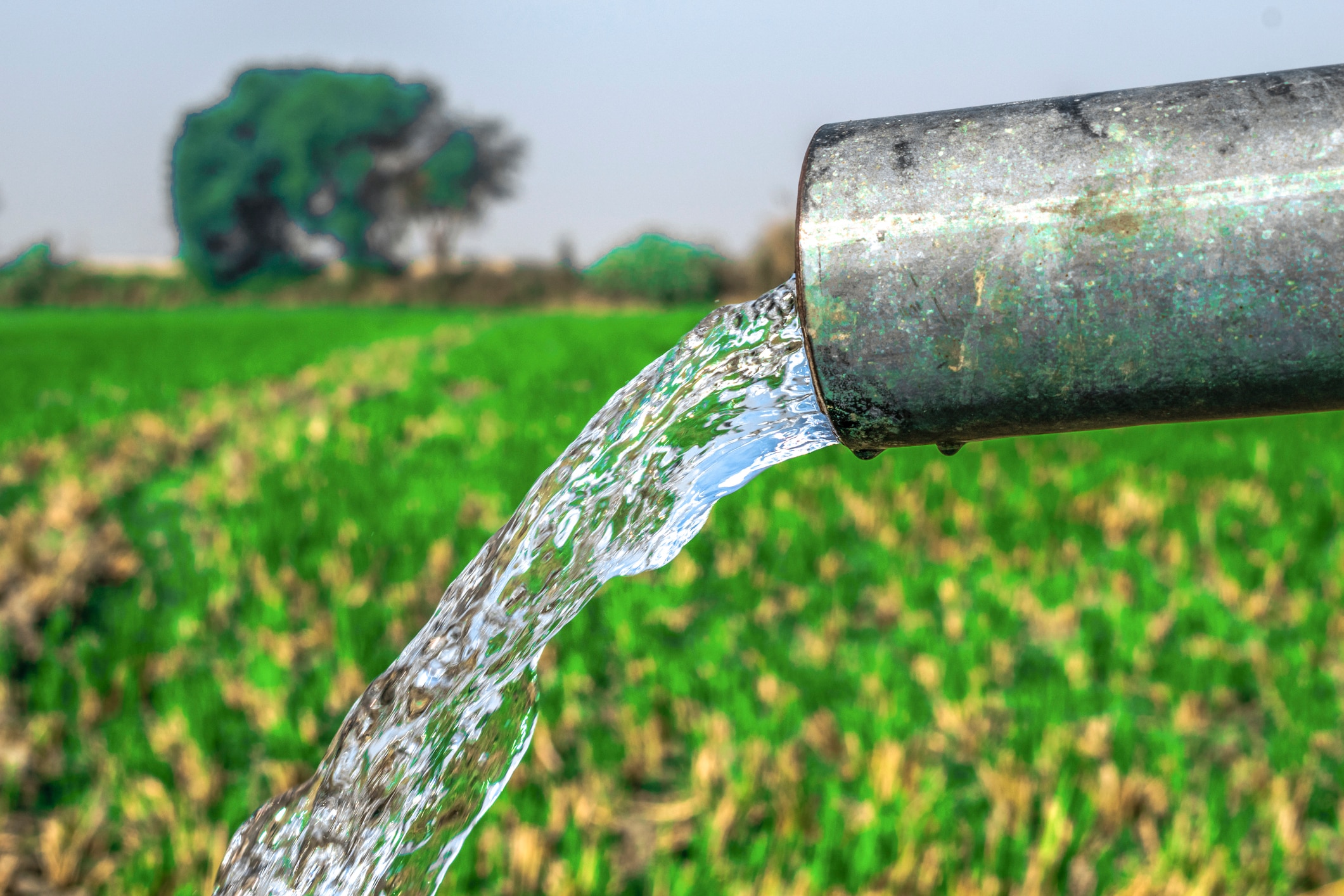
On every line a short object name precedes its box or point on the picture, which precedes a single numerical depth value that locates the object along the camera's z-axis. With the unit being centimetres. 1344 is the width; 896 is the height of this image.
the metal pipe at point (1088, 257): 67
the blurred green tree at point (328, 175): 4247
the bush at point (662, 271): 3384
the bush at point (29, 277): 3912
